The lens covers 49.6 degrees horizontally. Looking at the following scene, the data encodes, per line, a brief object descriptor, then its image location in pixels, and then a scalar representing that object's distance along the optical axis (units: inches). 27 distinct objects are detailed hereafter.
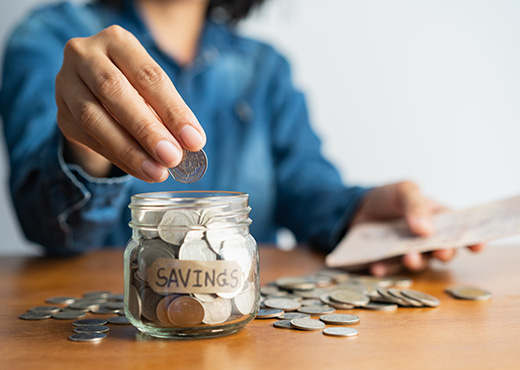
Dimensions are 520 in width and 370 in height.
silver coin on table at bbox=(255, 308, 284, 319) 28.2
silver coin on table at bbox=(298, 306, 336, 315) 29.1
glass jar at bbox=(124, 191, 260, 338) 23.0
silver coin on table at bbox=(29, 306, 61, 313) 30.2
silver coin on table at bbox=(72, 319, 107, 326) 27.2
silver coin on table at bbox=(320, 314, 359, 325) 27.2
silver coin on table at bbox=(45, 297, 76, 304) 32.9
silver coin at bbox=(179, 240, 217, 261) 23.2
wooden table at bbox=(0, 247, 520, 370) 21.7
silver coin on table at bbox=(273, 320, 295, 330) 26.6
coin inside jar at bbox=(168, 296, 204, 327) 23.0
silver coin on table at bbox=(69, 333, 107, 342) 24.5
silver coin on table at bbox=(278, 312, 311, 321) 27.9
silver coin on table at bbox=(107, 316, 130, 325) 27.5
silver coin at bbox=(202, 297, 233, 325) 23.4
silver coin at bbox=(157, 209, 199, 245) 23.8
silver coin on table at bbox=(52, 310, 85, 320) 28.9
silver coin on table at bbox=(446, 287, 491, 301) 33.1
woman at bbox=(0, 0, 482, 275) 26.5
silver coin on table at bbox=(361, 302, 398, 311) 30.1
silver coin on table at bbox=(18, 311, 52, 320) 28.9
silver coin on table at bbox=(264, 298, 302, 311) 30.1
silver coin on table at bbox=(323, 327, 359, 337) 25.1
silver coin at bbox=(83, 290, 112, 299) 33.7
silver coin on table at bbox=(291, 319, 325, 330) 26.1
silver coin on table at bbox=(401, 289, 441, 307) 30.9
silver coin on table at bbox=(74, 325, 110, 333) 25.8
